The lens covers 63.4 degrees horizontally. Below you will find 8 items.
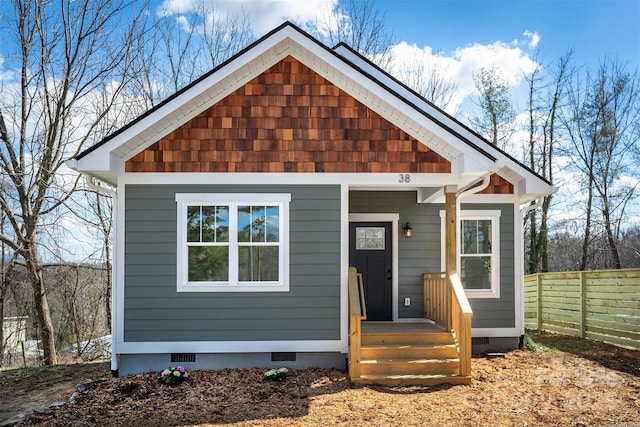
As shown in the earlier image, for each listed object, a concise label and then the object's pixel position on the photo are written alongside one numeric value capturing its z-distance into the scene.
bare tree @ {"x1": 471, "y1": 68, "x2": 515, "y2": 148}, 19.50
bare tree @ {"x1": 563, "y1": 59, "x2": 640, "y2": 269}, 19.20
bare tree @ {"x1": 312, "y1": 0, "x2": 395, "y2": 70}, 20.48
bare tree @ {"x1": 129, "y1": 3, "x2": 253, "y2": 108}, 17.86
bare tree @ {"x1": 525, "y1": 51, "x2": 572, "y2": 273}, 19.84
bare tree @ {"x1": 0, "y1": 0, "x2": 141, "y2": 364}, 12.98
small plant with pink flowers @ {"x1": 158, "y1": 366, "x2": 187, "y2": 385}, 7.41
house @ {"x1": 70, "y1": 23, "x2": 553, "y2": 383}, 8.07
